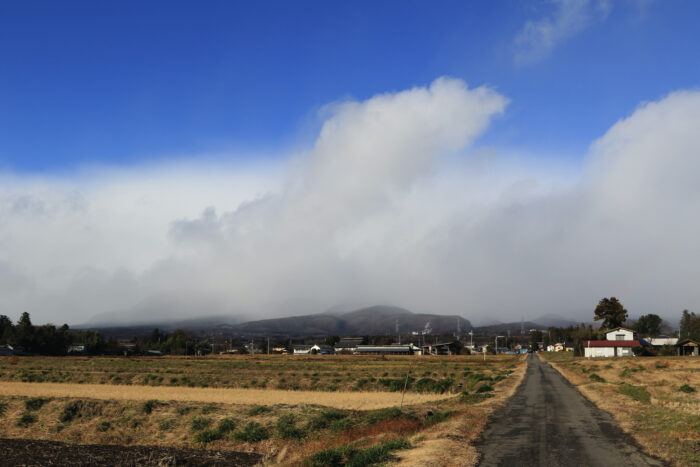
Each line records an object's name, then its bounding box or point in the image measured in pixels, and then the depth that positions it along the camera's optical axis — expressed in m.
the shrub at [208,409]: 30.86
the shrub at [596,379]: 51.72
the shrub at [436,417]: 25.10
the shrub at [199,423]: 28.03
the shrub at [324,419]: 26.19
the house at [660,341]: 156.15
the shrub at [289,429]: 25.28
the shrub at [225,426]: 27.05
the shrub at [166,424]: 29.11
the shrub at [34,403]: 34.00
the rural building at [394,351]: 192.88
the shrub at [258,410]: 30.00
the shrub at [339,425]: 25.32
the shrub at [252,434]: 25.55
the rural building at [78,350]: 169.00
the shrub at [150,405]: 32.01
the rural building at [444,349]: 192.65
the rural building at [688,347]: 123.44
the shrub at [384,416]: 25.83
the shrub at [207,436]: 26.31
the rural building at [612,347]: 124.00
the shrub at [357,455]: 16.92
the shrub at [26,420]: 31.41
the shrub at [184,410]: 31.35
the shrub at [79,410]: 32.25
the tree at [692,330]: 152.50
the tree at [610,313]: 145.62
